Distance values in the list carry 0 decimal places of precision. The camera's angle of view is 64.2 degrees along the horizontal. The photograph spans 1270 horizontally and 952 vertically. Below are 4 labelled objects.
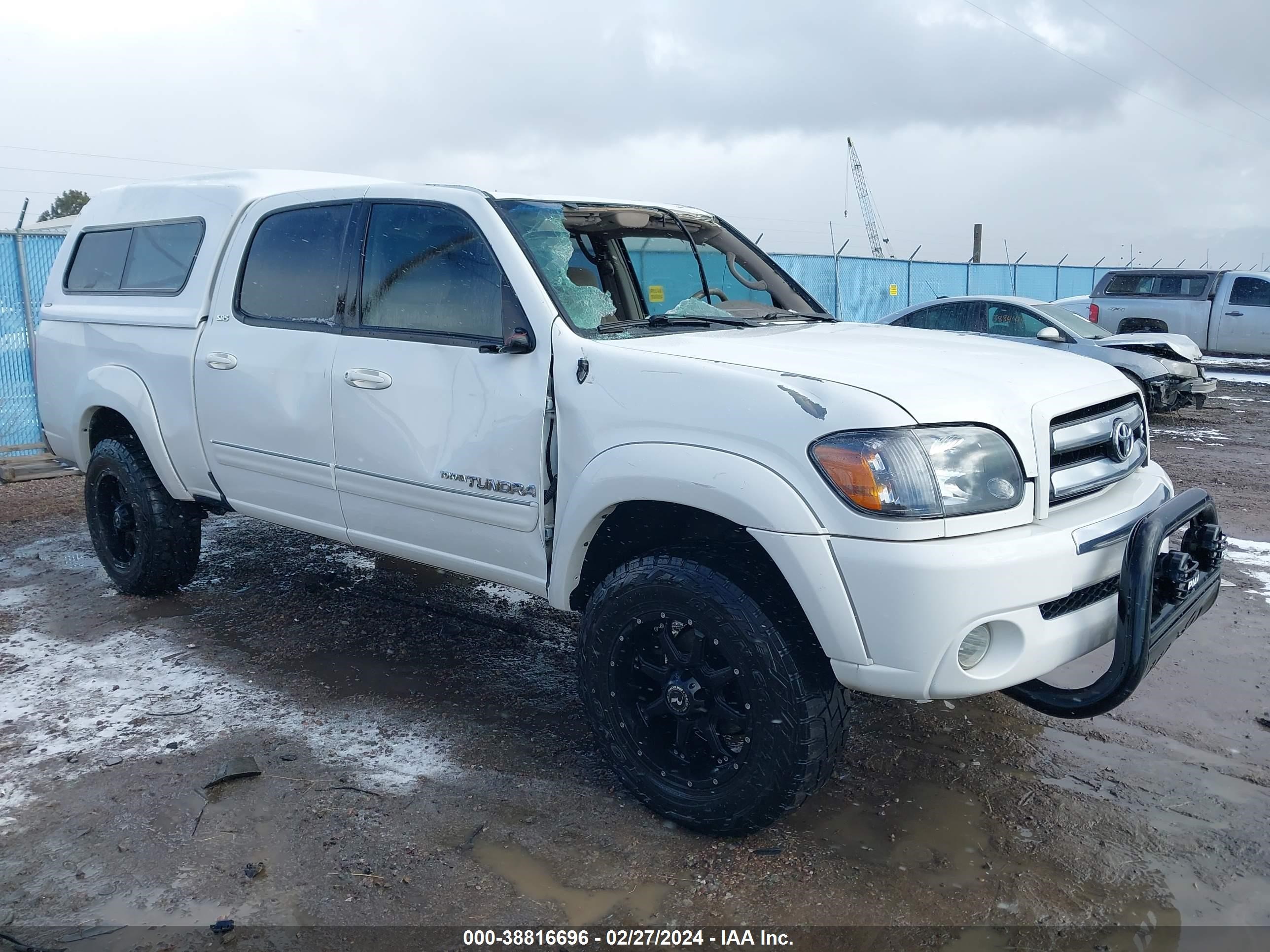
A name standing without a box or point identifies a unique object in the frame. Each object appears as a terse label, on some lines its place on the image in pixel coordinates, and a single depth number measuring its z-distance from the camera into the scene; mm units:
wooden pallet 8367
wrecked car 10883
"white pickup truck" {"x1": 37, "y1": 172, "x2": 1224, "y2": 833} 2576
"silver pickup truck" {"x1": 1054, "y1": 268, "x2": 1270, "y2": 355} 16984
